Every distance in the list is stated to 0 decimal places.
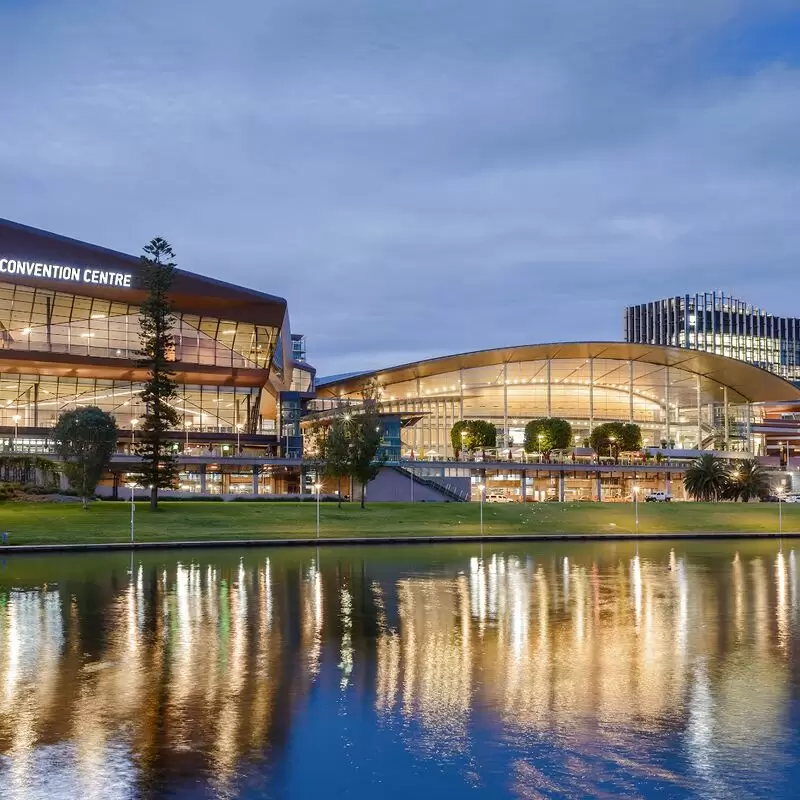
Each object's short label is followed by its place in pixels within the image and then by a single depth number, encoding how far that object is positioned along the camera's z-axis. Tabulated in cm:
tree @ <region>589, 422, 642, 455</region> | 11931
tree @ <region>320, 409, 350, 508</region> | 7450
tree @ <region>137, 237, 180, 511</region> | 7250
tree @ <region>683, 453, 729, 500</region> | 9819
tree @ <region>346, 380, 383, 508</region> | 7462
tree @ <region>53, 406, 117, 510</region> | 6681
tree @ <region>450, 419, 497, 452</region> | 11719
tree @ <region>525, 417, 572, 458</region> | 11675
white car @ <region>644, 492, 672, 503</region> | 10649
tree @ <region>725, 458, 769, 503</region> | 9725
